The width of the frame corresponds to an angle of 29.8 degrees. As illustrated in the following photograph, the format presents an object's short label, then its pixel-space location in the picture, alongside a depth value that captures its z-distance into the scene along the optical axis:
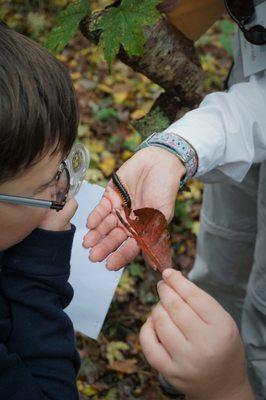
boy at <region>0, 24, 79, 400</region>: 1.40
